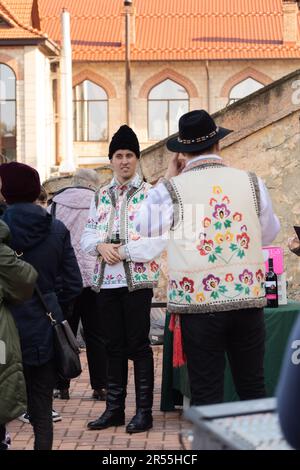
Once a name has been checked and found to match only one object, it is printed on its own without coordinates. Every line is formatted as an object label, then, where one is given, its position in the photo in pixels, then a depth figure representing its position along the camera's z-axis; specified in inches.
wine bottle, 282.4
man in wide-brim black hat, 202.5
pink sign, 288.7
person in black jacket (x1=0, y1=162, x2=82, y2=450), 210.8
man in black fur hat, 265.3
